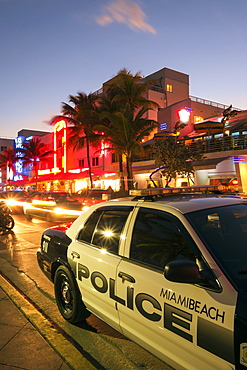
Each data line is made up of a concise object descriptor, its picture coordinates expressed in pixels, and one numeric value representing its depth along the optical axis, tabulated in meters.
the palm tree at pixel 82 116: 27.19
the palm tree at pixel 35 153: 51.75
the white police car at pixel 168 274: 1.94
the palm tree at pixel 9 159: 72.88
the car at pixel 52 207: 12.83
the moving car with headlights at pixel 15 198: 18.12
